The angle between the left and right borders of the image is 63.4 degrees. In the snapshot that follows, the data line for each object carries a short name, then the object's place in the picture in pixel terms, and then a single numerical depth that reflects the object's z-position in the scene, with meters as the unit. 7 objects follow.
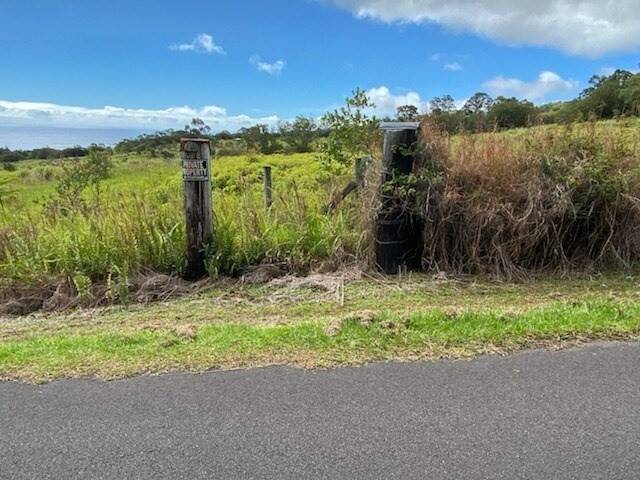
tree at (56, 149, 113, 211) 15.69
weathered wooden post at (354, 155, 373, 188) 6.81
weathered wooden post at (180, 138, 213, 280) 6.15
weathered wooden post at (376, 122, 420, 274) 6.13
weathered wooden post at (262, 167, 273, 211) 7.32
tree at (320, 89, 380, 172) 8.59
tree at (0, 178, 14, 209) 8.00
